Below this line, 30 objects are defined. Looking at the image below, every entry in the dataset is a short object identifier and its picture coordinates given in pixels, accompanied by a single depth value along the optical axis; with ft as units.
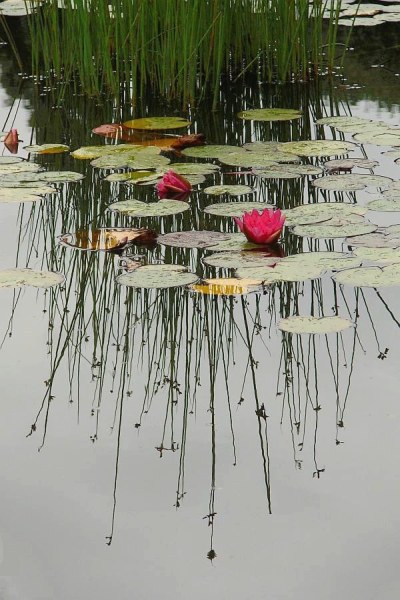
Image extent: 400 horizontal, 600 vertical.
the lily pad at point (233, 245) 15.23
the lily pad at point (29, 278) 14.39
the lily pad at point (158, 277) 13.89
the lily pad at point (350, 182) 17.93
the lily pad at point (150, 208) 16.93
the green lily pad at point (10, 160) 20.06
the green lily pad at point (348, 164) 19.22
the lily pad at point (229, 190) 17.99
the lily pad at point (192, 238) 15.49
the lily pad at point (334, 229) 15.62
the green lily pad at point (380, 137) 20.75
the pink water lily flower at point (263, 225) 14.96
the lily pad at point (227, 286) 13.74
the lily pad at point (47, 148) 21.15
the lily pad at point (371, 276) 13.76
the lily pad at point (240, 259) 14.51
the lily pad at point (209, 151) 20.43
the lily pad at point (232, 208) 16.76
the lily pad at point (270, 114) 23.38
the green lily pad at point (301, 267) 14.02
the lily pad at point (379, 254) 14.49
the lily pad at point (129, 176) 18.99
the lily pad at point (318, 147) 20.20
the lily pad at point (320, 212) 16.40
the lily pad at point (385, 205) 16.70
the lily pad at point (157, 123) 22.80
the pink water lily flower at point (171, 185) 17.78
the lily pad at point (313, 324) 12.69
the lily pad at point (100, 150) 20.61
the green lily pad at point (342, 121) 22.38
